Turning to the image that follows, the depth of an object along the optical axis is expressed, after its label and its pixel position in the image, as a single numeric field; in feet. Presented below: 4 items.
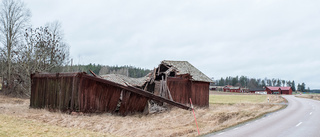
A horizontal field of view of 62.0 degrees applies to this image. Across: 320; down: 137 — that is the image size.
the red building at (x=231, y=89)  519.40
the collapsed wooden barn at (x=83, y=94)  58.18
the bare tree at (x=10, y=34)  117.80
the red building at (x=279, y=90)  492.54
